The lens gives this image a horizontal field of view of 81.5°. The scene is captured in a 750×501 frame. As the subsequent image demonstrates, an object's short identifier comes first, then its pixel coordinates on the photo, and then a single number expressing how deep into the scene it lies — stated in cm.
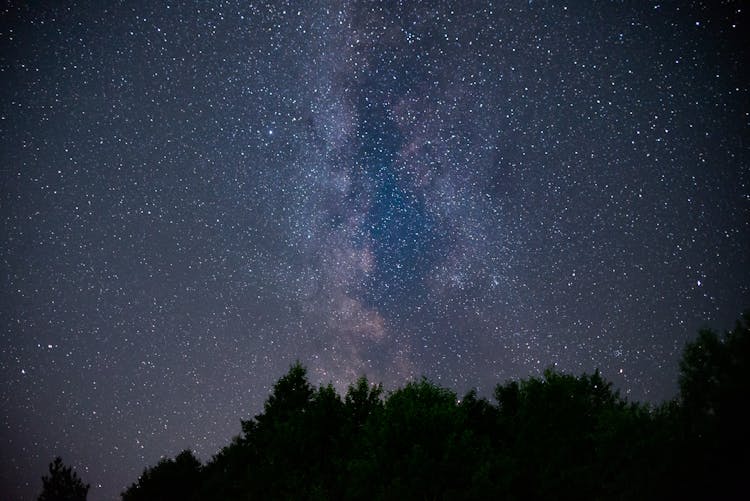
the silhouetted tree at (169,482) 3578
